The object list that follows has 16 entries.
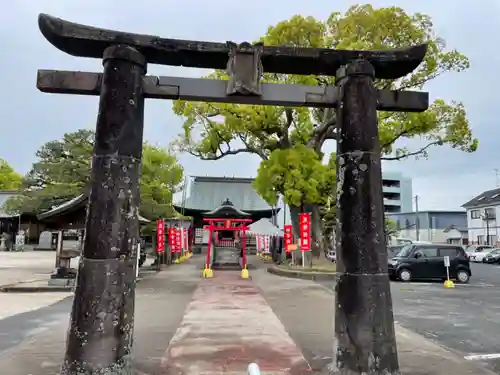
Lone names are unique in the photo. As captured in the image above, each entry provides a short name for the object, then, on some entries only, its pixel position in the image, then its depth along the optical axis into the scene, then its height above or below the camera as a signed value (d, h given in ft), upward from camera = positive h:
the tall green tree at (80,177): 67.15 +11.53
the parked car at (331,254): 87.41 -2.54
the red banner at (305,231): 58.03 +1.62
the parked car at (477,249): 119.34 -1.24
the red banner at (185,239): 89.51 +0.41
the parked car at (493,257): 105.50 -3.13
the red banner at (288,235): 69.80 +1.24
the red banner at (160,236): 68.48 +0.76
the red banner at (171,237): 78.02 +0.68
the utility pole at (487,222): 134.41 +7.34
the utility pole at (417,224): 164.35 +7.96
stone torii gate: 14.73 +3.38
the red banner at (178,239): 79.10 +0.33
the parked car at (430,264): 57.06 -2.85
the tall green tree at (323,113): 52.65 +19.19
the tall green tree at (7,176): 174.70 +27.06
